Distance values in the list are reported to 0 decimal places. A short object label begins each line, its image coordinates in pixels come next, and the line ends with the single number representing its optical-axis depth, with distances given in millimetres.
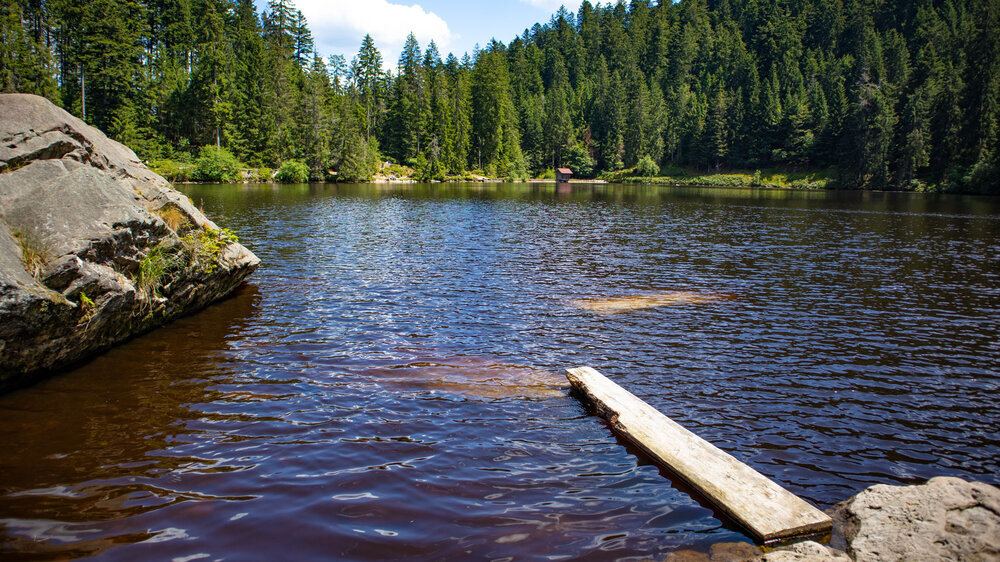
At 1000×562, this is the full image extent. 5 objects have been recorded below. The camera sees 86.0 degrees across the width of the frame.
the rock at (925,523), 5152
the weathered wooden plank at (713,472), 5961
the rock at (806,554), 5180
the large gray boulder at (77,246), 8867
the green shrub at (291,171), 87812
